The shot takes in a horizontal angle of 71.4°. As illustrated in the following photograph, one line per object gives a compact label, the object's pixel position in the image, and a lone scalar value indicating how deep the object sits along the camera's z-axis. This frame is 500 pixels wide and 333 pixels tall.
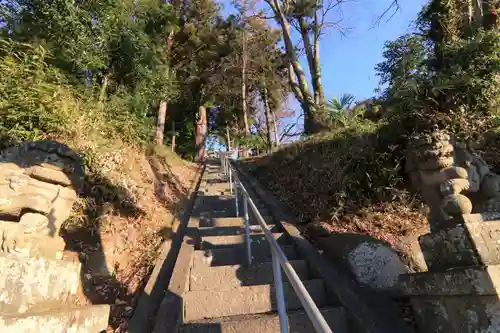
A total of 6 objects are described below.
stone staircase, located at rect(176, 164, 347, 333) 2.74
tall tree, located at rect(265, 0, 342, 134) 8.87
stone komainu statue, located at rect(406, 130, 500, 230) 2.41
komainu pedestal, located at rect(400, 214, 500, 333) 1.90
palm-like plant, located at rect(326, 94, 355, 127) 7.52
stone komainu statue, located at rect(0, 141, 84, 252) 2.18
